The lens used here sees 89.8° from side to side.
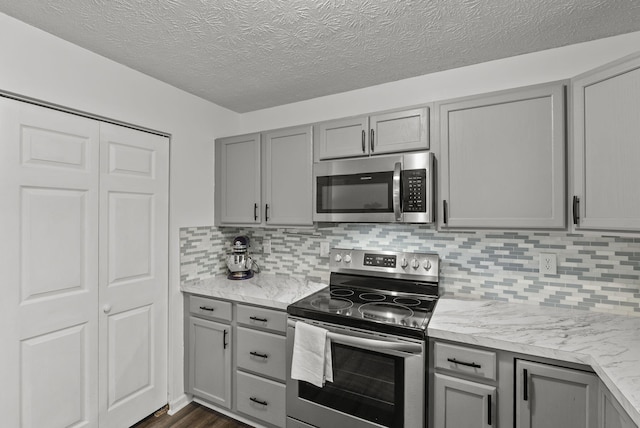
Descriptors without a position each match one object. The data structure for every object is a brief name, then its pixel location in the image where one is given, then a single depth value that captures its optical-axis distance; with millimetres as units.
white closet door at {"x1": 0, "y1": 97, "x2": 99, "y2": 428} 1573
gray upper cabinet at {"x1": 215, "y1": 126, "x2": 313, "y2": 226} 2338
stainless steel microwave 1879
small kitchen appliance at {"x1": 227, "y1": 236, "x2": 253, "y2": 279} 2656
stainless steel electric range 1580
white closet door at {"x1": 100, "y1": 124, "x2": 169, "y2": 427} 1988
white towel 1783
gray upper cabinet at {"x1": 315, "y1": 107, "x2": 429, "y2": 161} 1936
